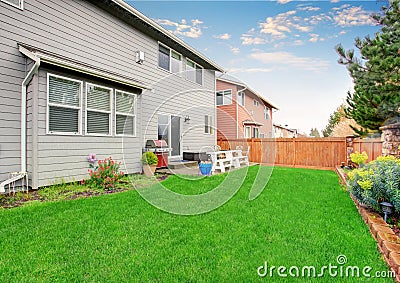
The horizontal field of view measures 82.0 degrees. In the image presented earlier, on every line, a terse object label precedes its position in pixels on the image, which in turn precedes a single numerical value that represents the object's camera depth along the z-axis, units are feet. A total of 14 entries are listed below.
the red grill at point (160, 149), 25.26
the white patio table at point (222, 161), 24.58
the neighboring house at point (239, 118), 45.68
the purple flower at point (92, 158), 18.72
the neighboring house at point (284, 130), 81.51
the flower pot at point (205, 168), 22.80
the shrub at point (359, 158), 21.96
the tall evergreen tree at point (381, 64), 20.07
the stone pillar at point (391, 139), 18.03
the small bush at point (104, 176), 17.29
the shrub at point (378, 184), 9.80
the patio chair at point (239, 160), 29.14
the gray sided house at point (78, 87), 15.29
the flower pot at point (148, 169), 23.21
